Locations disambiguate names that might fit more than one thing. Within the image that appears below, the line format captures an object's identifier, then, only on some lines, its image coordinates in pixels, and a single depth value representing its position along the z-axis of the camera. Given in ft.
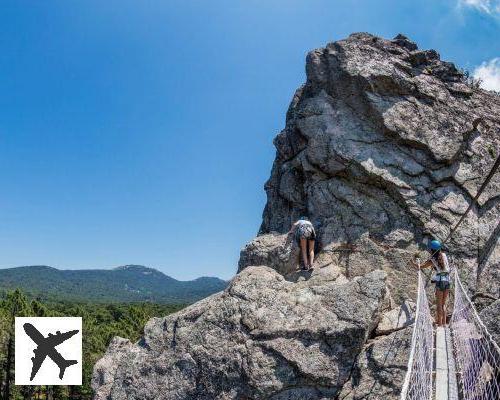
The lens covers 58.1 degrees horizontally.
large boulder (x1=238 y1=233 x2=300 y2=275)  40.98
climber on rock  39.47
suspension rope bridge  20.48
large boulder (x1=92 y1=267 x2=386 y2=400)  29.19
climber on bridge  32.68
